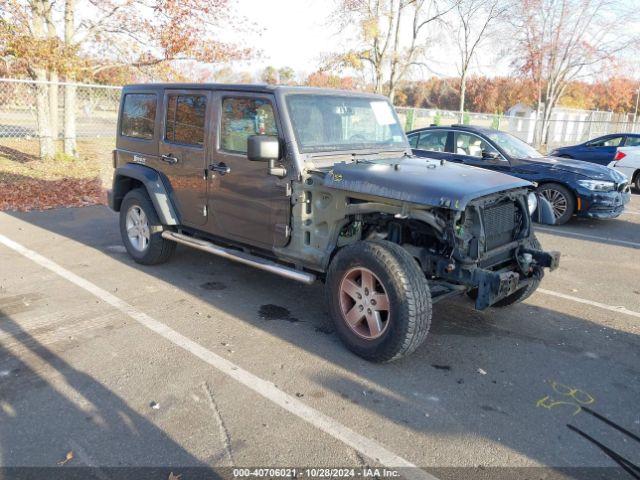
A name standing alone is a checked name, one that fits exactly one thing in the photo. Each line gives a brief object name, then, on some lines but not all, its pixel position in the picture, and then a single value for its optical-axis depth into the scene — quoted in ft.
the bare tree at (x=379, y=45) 50.34
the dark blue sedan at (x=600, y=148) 44.81
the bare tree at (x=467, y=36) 65.02
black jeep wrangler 12.46
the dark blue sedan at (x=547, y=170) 29.25
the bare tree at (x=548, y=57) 72.13
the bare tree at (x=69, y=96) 40.52
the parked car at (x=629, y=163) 42.86
